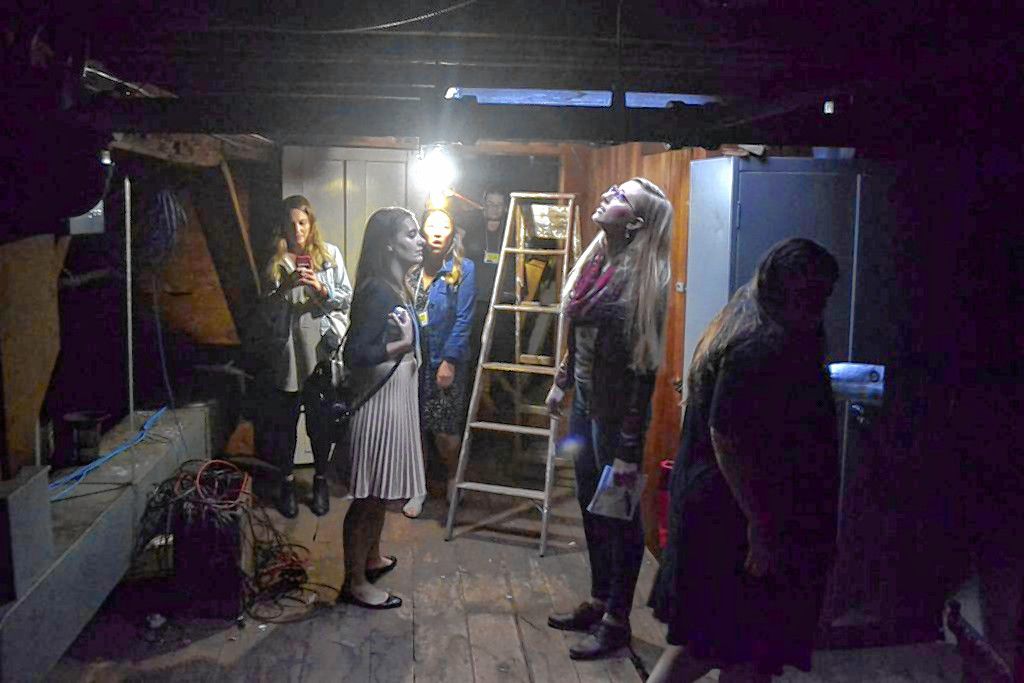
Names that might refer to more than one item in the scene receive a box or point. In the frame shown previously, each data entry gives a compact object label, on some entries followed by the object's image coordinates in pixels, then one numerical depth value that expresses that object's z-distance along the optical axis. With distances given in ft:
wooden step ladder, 15.17
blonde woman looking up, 10.72
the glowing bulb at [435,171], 18.08
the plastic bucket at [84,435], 12.49
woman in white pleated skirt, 11.73
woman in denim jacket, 16.55
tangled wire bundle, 12.07
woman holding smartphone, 15.97
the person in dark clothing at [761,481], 7.66
